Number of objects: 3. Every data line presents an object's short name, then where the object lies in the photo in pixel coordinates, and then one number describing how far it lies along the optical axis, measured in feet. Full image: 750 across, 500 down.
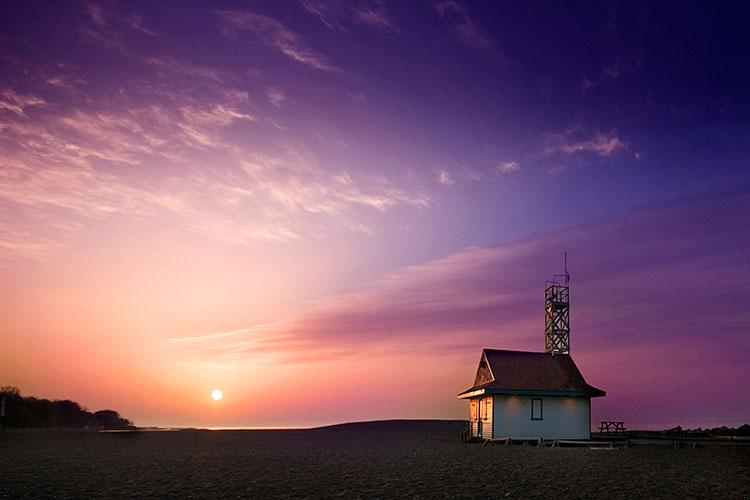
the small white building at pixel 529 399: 146.92
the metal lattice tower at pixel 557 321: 177.58
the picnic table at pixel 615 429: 176.55
